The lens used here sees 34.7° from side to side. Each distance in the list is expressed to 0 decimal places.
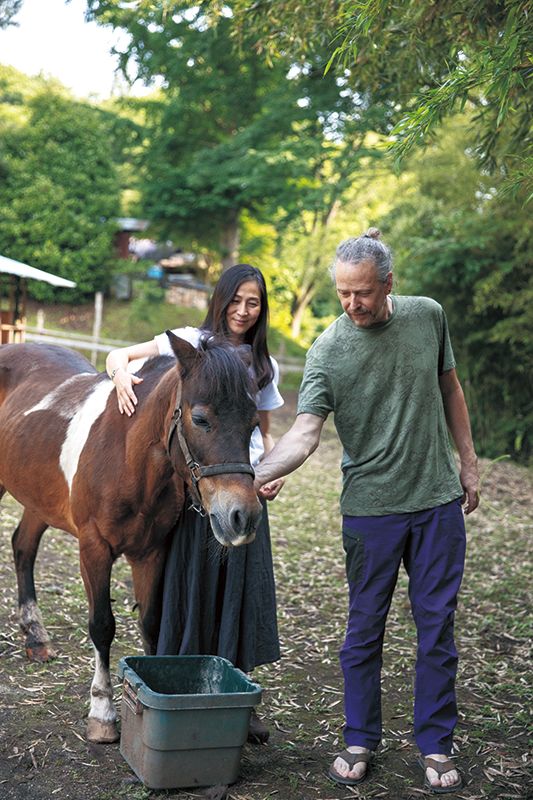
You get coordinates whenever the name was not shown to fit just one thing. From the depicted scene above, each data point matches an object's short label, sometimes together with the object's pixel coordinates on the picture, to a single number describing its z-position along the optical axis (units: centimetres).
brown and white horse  278
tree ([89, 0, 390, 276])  1767
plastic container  279
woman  328
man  304
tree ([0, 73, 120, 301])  2508
